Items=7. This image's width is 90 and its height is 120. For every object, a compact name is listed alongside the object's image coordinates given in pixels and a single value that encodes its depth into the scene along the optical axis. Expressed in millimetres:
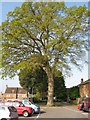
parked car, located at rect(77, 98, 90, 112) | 12808
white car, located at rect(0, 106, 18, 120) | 6518
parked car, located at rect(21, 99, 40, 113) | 11392
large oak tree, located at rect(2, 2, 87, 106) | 18035
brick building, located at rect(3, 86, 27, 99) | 52049
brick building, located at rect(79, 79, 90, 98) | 24541
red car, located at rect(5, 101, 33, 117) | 10267
